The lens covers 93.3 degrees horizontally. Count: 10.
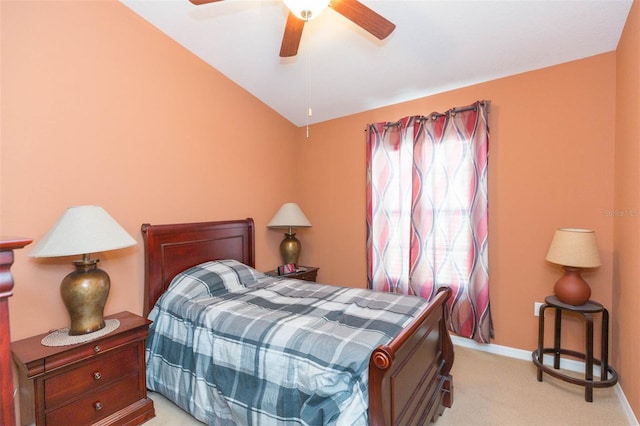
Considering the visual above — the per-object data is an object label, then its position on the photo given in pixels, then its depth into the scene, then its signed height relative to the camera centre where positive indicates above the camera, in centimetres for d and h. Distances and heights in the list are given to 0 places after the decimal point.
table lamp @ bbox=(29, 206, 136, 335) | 170 -23
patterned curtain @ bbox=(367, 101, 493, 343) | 282 -6
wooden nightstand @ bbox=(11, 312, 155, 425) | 161 -101
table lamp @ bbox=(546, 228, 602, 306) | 215 -41
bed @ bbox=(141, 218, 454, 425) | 132 -74
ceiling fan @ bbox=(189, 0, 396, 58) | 157 +105
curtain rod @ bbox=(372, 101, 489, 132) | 282 +90
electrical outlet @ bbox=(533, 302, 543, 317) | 262 -92
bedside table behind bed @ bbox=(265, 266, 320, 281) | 336 -77
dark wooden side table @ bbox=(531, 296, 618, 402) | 210 -111
